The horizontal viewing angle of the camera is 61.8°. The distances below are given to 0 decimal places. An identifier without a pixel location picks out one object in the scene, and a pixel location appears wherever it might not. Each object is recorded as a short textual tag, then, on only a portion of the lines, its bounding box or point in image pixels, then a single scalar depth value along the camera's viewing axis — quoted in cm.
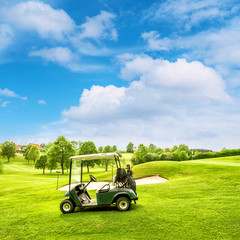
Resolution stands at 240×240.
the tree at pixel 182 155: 7054
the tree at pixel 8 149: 7524
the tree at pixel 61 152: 4522
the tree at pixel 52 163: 4541
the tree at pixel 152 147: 11744
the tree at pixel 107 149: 5373
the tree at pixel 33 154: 7281
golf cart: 790
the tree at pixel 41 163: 4878
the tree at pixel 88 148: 4580
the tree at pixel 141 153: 6450
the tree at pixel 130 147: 11881
